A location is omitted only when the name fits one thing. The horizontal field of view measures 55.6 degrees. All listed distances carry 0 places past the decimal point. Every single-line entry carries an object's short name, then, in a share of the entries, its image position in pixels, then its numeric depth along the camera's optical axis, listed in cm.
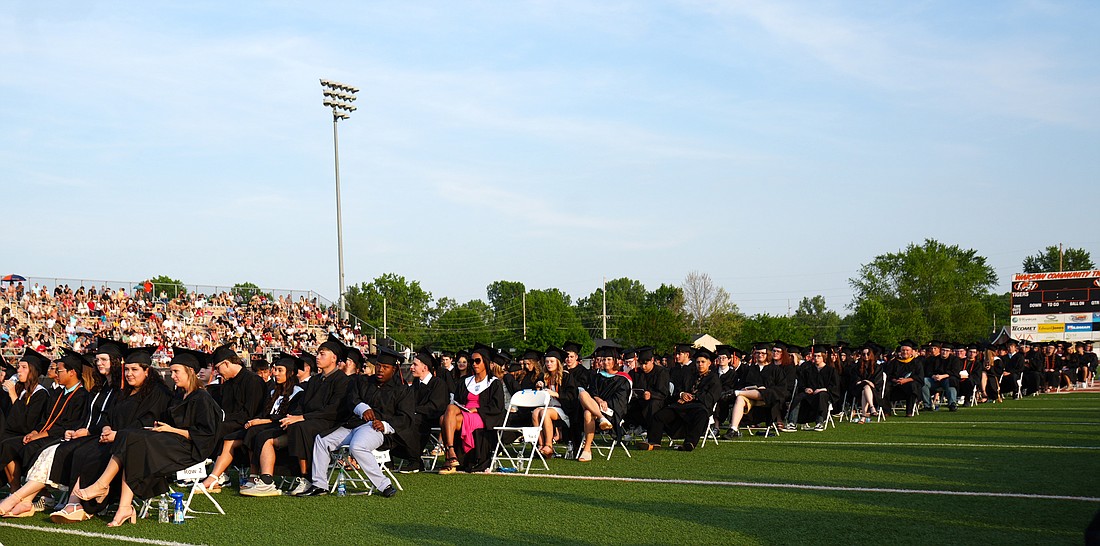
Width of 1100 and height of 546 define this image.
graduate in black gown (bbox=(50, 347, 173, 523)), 821
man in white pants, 946
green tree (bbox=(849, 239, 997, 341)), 8612
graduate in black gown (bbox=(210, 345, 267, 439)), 1026
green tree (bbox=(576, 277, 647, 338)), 12988
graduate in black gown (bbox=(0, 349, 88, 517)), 917
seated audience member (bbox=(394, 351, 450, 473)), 1120
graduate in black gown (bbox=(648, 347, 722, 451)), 1364
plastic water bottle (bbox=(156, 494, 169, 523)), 814
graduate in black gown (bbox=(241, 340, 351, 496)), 962
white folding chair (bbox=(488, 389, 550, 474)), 1118
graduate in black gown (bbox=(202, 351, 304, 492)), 969
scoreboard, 3647
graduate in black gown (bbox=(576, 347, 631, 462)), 1242
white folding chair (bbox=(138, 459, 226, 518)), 830
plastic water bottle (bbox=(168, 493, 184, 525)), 803
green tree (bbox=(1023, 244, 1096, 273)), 10869
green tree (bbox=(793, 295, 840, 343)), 13200
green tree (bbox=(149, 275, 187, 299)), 3684
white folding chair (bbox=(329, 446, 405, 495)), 968
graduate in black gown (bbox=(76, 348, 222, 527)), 807
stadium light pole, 3959
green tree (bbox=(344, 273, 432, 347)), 10275
